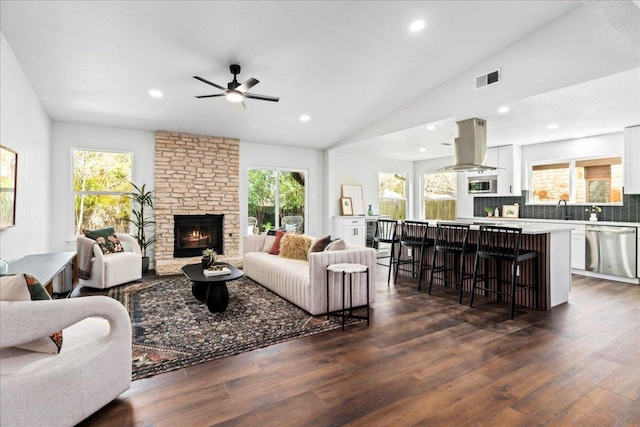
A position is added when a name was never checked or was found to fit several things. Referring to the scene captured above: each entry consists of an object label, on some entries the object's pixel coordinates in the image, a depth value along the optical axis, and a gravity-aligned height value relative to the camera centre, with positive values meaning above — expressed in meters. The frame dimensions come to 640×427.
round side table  3.28 -0.64
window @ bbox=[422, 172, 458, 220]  8.45 +0.46
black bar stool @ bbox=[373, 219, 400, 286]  5.35 -0.35
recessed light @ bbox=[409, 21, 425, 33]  3.74 +2.16
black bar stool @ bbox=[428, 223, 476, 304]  4.50 -0.49
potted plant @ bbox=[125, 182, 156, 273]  6.01 -0.02
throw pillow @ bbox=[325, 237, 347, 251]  3.83 -0.39
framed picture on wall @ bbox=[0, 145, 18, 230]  3.21 +0.29
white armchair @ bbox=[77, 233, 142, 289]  4.57 -0.81
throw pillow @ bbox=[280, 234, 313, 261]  4.59 -0.48
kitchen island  3.86 -0.68
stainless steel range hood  4.88 +1.00
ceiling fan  3.77 +1.46
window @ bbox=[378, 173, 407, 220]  8.83 +0.50
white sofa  3.52 -0.78
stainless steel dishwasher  5.13 -0.62
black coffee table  3.54 -0.84
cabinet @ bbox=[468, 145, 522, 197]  6.82 +0.90
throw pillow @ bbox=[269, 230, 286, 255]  5.09 -0.51
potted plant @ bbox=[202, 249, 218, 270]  3.96 -0.56
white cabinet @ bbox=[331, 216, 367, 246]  7.62 -0.39
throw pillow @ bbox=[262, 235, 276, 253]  5.42 -0.50
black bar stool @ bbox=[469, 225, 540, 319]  3.70 -0.51
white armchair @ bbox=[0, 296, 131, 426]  1.56 -0.79
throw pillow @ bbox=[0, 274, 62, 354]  1.65 -0.42
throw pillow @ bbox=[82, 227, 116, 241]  4.89 -0.30
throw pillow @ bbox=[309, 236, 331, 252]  4.06 -0.41
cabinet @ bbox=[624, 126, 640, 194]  5.20 +0.84
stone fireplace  6.18 +0.46
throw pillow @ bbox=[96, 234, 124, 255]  4.91 -0.48
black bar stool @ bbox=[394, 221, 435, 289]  4.93 -0.45
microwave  7.20 +0.62
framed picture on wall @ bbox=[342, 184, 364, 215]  8.04 +0.41
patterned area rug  2.63 -1.12
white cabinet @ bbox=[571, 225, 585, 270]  5.67 -0.63
